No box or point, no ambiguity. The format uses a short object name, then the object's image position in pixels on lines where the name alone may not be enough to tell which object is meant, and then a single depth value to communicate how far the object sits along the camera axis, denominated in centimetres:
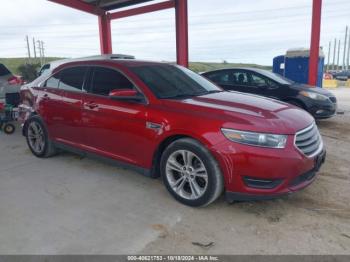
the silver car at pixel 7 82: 766
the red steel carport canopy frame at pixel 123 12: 1203
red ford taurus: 308
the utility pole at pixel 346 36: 5447
